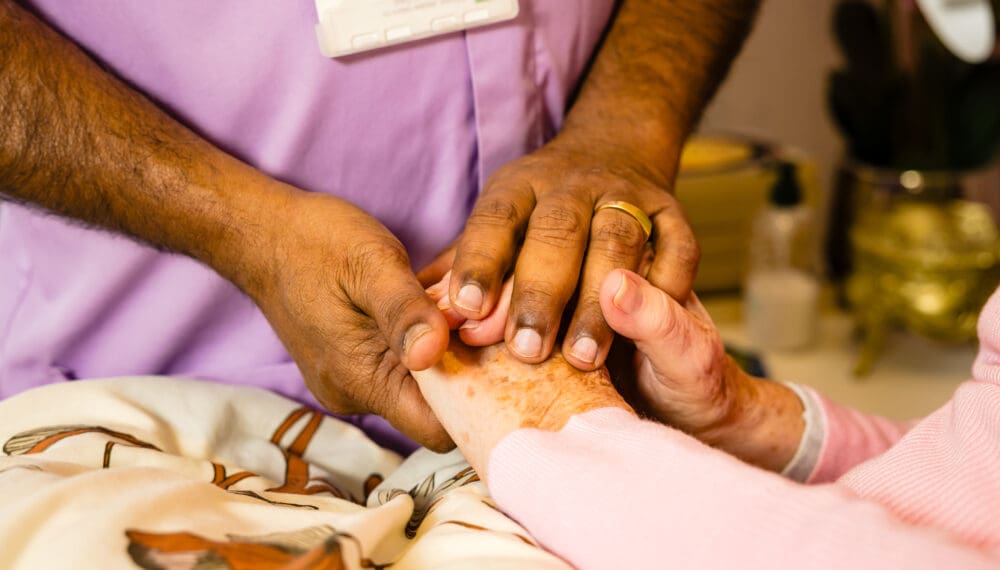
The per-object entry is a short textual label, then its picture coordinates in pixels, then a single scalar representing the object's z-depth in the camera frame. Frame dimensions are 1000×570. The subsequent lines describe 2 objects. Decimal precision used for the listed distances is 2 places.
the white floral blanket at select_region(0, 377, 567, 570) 0.37
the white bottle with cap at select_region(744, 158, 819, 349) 1.44
